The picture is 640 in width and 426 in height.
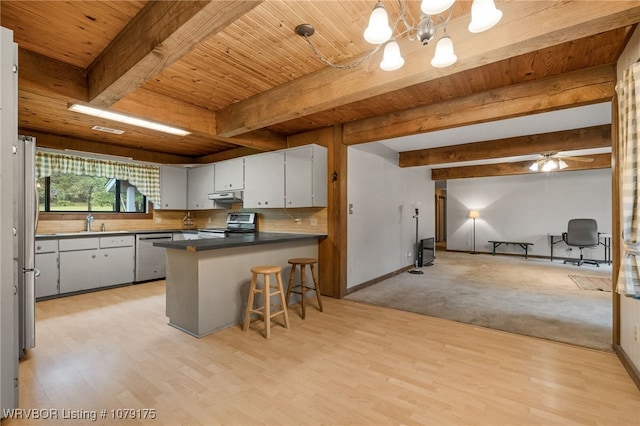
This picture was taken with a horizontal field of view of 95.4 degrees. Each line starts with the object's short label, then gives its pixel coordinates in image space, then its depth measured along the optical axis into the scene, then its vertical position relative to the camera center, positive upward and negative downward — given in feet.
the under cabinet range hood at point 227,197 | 16.22 +0.80
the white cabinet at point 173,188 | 18.60 +1.49
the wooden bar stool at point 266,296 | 9.27 -2.84
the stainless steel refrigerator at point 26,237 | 7.52 -0.71
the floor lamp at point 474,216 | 29.09 -0.51
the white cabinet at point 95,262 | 13.82 -2.62
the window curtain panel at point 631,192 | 5.65 +0.38
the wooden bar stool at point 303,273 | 11.39 -2.49
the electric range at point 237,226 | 16.57 -0.88
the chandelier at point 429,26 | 4.45 +3.11
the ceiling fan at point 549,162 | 18.61 +3.17
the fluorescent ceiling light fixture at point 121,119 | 10.13 +3.66
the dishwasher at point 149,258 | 16.35 -2.76
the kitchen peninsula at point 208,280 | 9.43 -2.41
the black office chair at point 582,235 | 22.21 -1.82
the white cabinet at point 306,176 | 13.46 +1.62
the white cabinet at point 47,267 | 13.00 -2.58
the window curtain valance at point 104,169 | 14.51 +2.28
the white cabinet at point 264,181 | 14.29 +1.53
